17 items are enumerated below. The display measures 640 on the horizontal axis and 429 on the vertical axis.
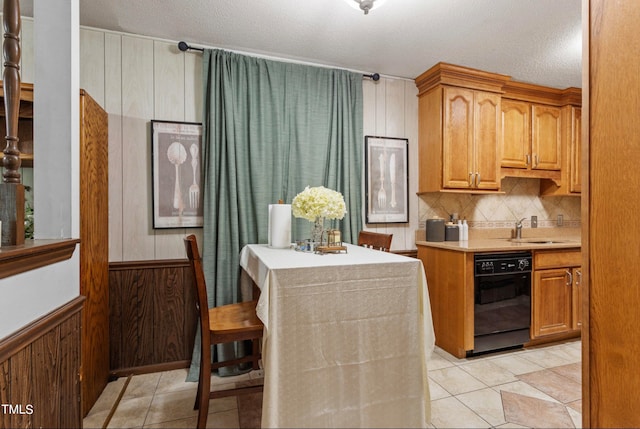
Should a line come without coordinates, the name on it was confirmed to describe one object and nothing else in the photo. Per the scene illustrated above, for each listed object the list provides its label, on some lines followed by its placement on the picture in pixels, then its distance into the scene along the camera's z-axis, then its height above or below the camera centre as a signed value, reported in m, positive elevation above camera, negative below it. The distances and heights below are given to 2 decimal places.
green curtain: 2.51 +0.53
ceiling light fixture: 1.87 +1.19
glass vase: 2.09 -0.14
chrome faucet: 3.51 -0.21
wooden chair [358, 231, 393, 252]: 2.28 -0.22
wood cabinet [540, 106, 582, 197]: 3.45 +0.63
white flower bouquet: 1.98 +0.04
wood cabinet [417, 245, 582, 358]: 2.64 -0.74
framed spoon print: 2.50 +0.30
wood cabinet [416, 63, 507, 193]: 2.97 +0.76
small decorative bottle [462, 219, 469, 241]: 3.19 -0.20
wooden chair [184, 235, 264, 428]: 1.68 -0.63
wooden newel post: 0.93 +0.23
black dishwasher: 2.68 -0.75
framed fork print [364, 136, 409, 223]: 3.05 +0.30
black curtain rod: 2.48 +1.26
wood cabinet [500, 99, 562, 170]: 3.29 +0.77
